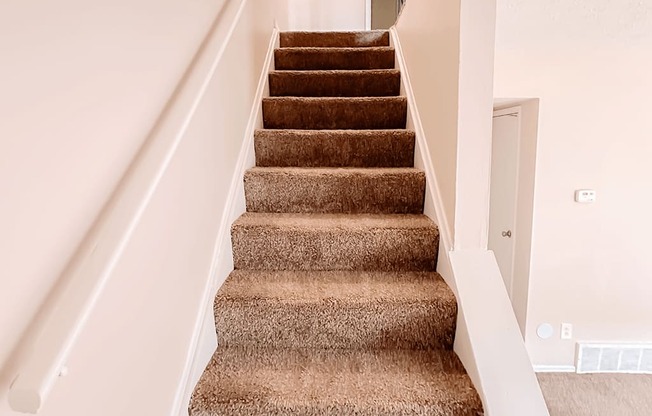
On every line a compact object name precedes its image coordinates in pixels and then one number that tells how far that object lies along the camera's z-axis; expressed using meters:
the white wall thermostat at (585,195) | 2.84
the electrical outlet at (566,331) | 2.98
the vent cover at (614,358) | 2.94
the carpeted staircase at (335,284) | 1.08
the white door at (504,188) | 3.16
